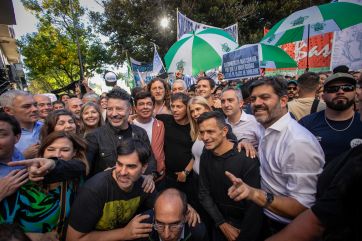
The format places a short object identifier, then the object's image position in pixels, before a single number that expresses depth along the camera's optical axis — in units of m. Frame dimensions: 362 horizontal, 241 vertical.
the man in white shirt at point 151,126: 3.69
